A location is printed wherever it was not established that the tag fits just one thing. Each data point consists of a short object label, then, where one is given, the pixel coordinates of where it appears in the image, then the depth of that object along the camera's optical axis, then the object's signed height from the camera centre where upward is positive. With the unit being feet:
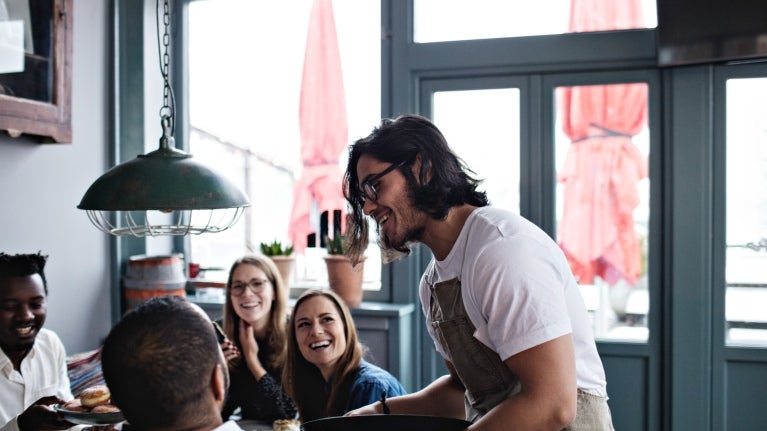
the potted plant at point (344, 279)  12.67 -1.16
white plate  6.81 -1.84
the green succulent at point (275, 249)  13.39 -0.70
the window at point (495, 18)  11.89 +3.02
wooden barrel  12.91 -1.19
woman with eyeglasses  10.19 -1.58
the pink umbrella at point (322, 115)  13.51 +1.63
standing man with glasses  5.04 -0.55
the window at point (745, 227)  11.41 -0.27
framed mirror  10.23 +1.91
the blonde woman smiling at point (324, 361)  8.89 -1.80
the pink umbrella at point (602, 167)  11.91 +0.64
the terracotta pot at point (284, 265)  13.26 -0.97
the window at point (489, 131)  12.53 +1.25
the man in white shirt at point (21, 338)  8.69 -1.46
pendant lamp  6.51 +0.18
